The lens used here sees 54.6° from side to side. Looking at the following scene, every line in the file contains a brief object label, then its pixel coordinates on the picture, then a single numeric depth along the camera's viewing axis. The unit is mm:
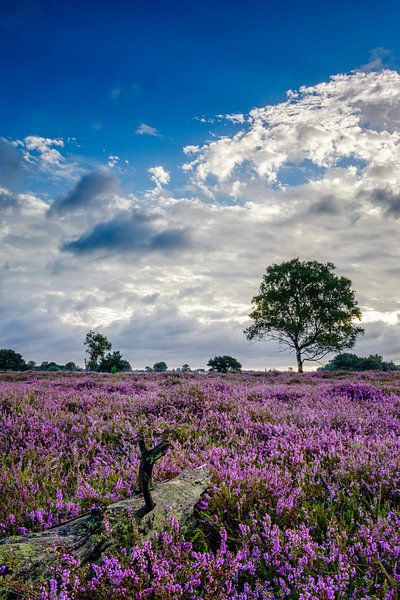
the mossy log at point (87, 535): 2115
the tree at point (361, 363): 39884
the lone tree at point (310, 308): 38500
